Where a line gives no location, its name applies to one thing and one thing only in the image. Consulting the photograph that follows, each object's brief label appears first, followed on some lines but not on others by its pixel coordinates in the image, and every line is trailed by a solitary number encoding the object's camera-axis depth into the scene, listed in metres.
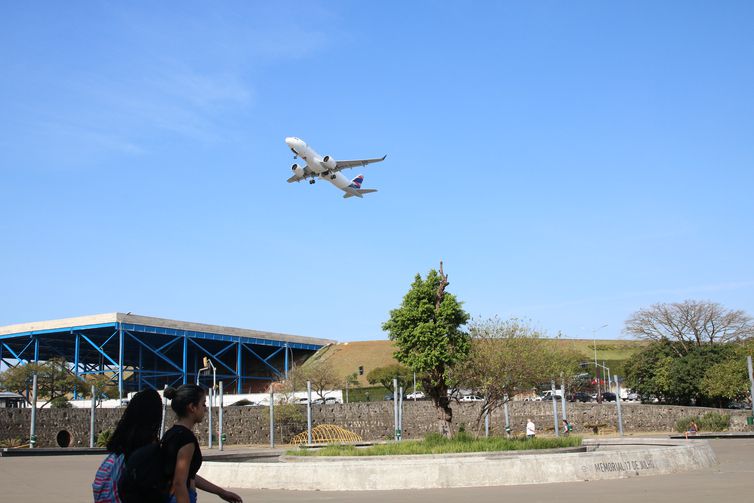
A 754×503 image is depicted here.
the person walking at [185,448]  5.26
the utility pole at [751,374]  38.58
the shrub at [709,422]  43.59
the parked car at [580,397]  75.35
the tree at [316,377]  75.33
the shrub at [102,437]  41.88
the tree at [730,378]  55.16
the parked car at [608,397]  73.19
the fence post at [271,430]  41.34
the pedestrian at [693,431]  37.69
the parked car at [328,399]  61.68
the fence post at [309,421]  39.89
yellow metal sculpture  44.81
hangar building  76.25
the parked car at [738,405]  61.15
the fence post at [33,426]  37.67
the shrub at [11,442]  39.10
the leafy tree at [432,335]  25.41
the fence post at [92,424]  39.78
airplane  52.50
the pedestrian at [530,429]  31.70
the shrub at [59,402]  57.51
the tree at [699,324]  70.44
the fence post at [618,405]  38.32
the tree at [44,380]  60.56
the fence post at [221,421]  40.09
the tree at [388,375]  82.94
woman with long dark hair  5.15
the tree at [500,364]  28.70
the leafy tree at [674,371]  61.31
